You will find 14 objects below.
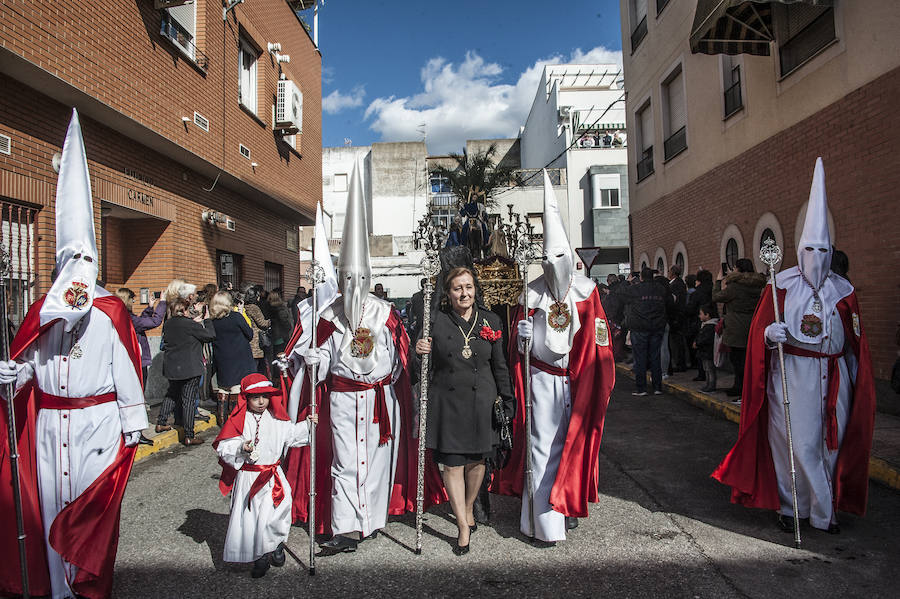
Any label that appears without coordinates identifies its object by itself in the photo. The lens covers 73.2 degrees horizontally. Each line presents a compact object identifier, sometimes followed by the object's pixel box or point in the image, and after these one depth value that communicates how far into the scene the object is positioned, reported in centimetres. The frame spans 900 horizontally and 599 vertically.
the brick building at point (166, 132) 730
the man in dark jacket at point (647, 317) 929
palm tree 3275
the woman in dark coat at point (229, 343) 757
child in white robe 368
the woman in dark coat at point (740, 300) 778
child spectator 896
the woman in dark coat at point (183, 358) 716
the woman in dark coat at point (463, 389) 398
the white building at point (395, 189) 4103
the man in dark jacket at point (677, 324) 1038
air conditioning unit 1438
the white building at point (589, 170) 3316
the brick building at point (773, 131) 775
